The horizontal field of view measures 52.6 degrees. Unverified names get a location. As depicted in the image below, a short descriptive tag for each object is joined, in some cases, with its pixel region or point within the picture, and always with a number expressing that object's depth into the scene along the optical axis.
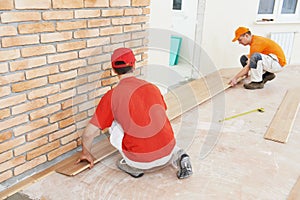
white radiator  5.31
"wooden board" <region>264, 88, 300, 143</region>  2.71
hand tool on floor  3.11
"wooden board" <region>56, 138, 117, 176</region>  2.07
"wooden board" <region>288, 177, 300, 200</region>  1.88
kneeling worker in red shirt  1.89
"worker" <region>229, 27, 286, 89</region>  3.89
